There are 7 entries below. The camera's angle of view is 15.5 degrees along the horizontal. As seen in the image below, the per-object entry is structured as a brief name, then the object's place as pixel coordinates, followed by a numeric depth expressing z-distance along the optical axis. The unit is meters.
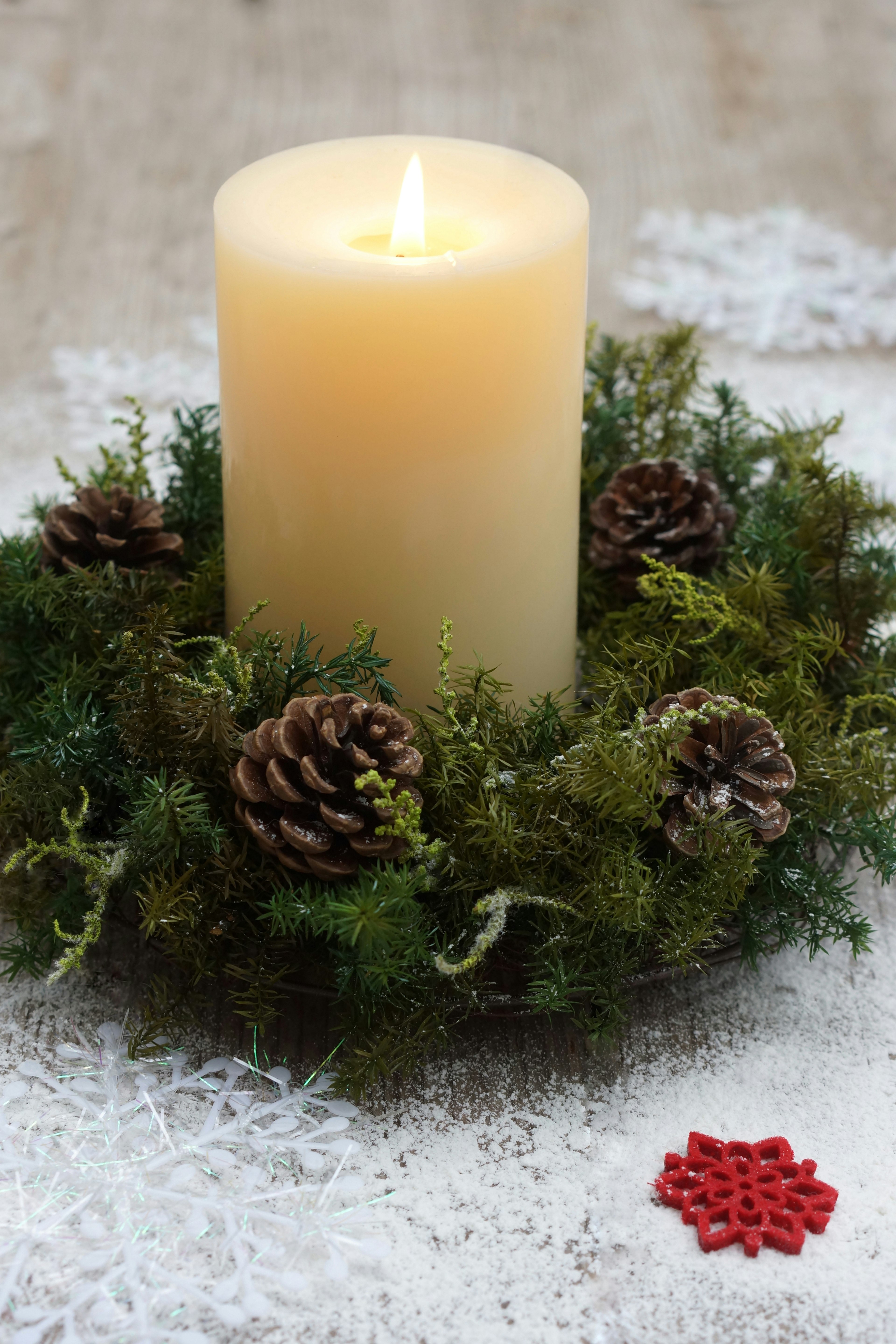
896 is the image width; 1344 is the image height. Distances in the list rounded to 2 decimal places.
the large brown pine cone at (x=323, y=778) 0.66
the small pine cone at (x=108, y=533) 0.74
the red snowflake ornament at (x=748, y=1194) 0.65
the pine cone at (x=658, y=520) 0.76
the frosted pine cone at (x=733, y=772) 0.67
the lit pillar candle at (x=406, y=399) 0.68
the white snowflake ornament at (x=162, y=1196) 0.64
